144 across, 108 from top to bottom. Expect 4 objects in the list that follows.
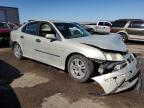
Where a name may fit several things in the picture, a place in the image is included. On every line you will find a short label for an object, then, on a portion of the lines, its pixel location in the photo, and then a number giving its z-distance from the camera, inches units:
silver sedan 94.9
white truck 361.4
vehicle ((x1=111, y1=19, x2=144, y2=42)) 275.0
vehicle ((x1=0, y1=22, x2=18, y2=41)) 240.4
